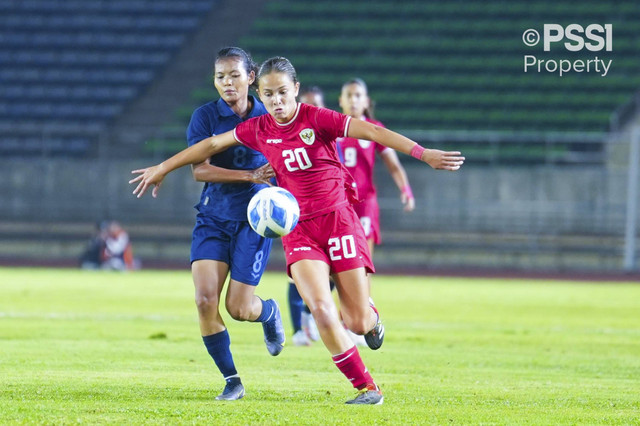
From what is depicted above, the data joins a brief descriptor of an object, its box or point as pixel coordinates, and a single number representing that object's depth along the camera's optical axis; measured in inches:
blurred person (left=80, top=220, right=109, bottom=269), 2081.7
